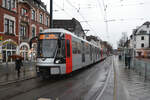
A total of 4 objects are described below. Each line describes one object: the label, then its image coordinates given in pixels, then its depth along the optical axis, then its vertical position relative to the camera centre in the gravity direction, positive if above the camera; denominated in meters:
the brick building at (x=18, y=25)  22.37 +4.57
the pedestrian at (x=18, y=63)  13.47 -0.96
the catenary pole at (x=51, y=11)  14.27 +3.70
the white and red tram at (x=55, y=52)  10.25 -0.01
